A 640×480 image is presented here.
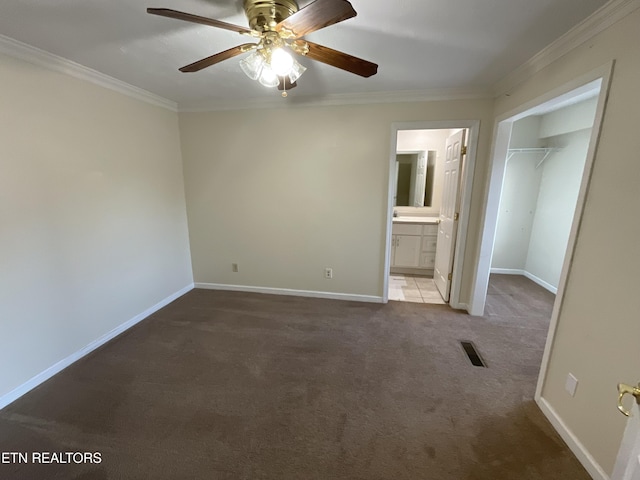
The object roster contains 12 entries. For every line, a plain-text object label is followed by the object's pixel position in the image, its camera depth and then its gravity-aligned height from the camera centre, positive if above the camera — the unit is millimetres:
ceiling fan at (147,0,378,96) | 1102 +688
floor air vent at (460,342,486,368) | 2279 -1447
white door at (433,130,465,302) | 3078 -315
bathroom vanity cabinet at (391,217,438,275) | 4180 -891
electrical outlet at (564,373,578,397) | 1552 -1117
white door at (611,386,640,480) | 770 -794
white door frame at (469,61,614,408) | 1435 +10
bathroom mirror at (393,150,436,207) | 4410 +135
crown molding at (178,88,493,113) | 2711 +907
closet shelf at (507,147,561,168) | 3936 +537
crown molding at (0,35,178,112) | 1750 +863
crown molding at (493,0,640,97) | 1312 +868
